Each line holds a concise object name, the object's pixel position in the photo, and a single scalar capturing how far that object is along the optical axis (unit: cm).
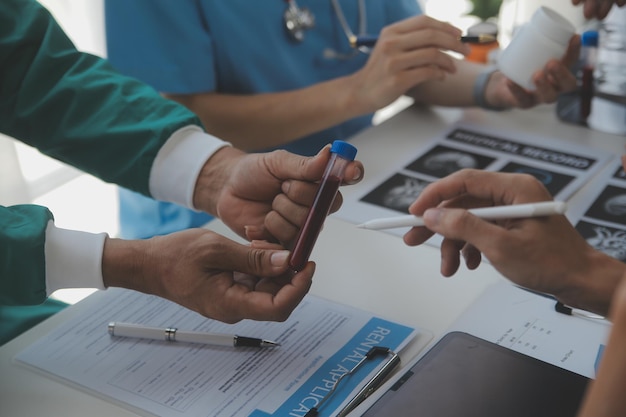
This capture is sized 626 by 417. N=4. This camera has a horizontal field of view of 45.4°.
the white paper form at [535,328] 76
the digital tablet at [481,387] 68
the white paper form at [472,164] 108
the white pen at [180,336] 80
